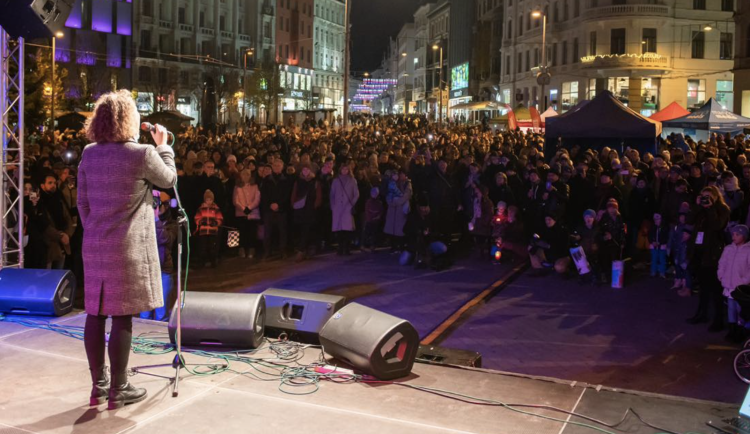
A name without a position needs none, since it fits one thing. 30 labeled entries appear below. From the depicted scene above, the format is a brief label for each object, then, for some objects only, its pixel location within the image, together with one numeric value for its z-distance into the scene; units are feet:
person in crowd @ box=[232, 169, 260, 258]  42.22
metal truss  25.16
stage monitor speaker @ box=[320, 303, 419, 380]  17.53
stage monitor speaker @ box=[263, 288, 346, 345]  20.99
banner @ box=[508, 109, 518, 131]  91.45
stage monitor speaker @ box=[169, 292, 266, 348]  19.42
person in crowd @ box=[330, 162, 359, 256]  43.19
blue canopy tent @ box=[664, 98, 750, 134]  74.49
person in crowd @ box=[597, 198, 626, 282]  36.40
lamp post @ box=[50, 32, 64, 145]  58.38
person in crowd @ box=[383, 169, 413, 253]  42.93
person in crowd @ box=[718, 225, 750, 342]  26.35
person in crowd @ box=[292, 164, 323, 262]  42.78
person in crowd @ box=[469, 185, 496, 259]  42.52
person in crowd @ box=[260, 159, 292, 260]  42.42
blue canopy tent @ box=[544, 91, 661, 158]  56.34
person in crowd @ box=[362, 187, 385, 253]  44.01
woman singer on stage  14.69
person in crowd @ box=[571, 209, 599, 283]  36.99
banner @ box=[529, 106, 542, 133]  88.80
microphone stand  16.10
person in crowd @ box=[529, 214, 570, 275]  38.96
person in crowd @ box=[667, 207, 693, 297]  33.22
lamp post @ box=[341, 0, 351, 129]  97.94
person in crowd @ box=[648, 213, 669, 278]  36.60
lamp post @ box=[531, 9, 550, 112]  91.81
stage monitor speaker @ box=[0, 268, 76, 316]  22.56
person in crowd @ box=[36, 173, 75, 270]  32.63
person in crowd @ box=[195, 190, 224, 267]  38.99
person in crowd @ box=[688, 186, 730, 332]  28.73
